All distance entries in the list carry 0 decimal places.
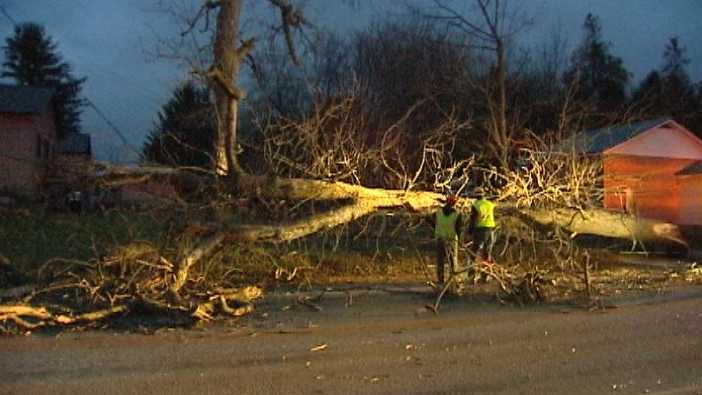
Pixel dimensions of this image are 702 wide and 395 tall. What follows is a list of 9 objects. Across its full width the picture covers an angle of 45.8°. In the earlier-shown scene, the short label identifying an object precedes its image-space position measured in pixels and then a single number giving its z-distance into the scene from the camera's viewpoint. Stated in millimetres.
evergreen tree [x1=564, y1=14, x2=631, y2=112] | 47094
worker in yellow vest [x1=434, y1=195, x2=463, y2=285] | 14047
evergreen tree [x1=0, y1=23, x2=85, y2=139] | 56062
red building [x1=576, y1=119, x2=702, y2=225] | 30609
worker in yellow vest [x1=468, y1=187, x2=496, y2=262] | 14719
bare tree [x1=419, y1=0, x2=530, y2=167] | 22125
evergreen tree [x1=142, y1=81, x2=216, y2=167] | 17750
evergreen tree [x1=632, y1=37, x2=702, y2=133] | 41688
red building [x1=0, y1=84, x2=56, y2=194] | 30788
